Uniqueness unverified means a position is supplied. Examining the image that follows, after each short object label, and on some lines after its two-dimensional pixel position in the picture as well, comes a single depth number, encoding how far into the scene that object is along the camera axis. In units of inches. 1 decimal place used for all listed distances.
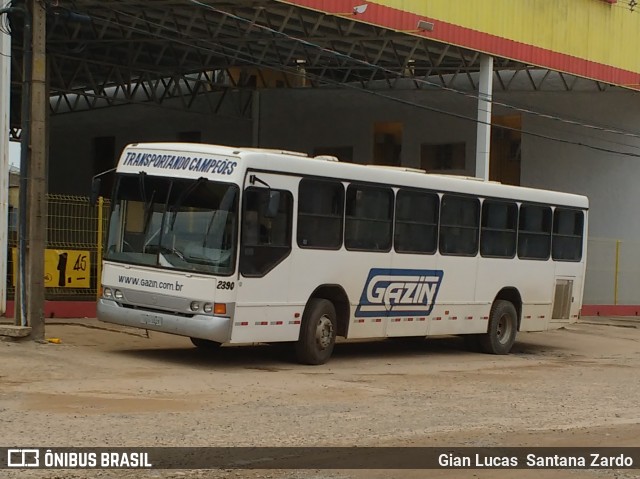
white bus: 584.7
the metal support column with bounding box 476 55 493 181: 1099.9
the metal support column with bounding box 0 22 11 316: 784.9
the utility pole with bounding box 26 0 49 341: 647.1
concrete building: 1091.9
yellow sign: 840.9
